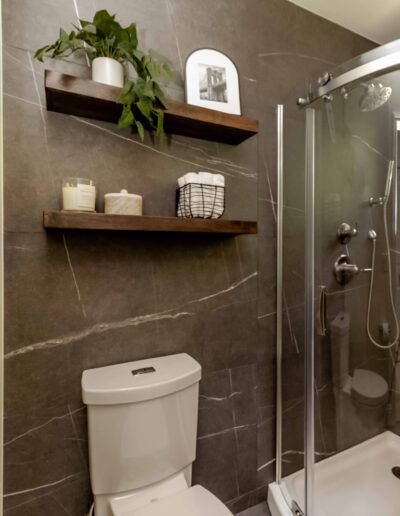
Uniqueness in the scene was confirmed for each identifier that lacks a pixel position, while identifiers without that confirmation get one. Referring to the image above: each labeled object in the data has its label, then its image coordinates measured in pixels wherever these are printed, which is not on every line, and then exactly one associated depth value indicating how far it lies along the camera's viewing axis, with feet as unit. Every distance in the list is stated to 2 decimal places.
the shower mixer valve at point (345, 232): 4.52
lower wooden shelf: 3.07
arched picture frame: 4.13
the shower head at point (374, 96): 3.93
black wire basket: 3.78
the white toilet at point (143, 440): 3.23
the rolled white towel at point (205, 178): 3.81
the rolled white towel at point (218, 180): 3.89
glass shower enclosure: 4.34
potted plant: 3.27
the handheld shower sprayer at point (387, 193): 4.48
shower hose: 4.52
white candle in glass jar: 3.20
